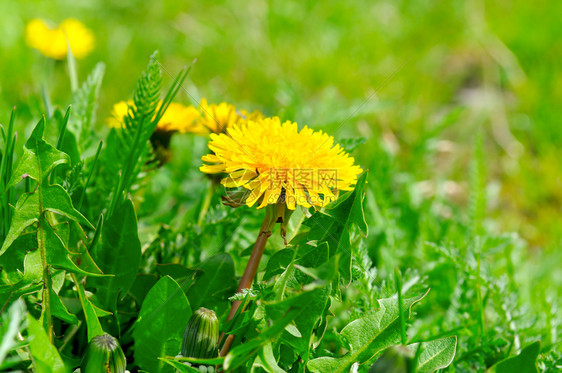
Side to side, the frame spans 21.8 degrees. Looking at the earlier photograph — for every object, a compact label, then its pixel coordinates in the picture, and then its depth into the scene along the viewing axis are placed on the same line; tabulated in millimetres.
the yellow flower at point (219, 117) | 467
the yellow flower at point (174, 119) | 473
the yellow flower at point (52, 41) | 734
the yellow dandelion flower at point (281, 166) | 404
